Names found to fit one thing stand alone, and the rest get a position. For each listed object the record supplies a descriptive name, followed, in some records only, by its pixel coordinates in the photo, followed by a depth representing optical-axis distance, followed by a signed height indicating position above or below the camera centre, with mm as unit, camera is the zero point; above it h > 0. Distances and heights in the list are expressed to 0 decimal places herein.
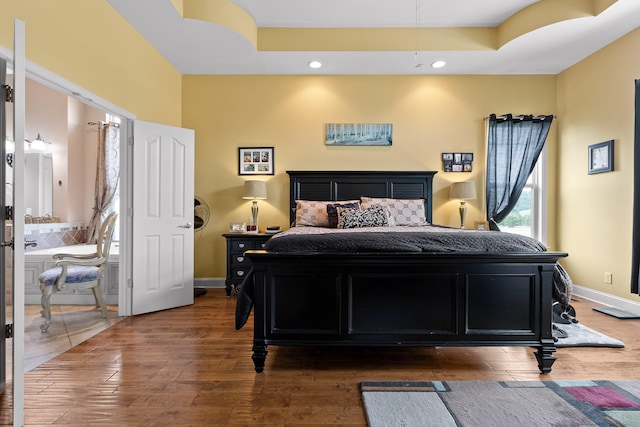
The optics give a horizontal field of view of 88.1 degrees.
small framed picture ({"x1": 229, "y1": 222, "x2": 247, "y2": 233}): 4438 -231
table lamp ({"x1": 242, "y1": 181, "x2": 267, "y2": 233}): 4379 +229
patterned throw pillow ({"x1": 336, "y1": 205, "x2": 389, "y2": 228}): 3732 -87
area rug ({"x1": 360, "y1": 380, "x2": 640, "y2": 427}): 1698 -1078
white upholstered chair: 3094 -620
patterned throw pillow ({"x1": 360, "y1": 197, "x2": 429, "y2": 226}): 4121 +19
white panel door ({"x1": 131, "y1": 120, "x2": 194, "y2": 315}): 3539 -79
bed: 2180 -556
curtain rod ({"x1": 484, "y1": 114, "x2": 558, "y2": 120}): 4555 +1298
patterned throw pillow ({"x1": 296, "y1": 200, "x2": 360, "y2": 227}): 4152 -48
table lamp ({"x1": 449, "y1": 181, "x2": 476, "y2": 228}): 4438 +252
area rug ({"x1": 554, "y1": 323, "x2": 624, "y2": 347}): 2646 -1060
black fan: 4613 -58
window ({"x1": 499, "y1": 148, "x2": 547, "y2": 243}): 4766 -17
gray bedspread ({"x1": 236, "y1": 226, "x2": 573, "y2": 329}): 2191 -219
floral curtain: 4809 +561
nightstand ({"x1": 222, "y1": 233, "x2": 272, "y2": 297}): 4222 -568
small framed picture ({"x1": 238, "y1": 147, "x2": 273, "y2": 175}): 4699 +713
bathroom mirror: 4613 +359
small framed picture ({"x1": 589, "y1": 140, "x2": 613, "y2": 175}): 3799 +642
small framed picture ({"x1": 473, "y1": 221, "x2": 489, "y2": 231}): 4523 -197
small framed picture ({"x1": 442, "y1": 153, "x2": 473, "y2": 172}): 4680 +689
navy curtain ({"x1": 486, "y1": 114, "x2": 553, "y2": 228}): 4582 +761
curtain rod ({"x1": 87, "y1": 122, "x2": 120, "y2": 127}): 4828 +1266
